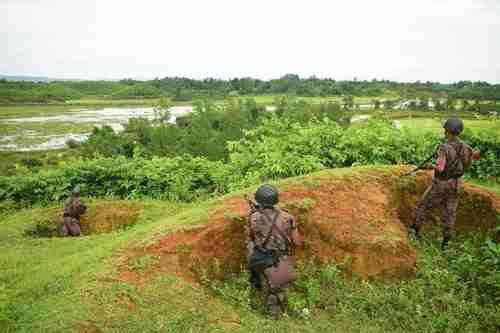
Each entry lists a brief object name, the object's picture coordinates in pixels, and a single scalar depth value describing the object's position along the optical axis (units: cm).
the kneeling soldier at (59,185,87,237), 962
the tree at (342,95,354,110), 7643
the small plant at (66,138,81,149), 5587
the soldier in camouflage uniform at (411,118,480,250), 723
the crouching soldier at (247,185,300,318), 601
